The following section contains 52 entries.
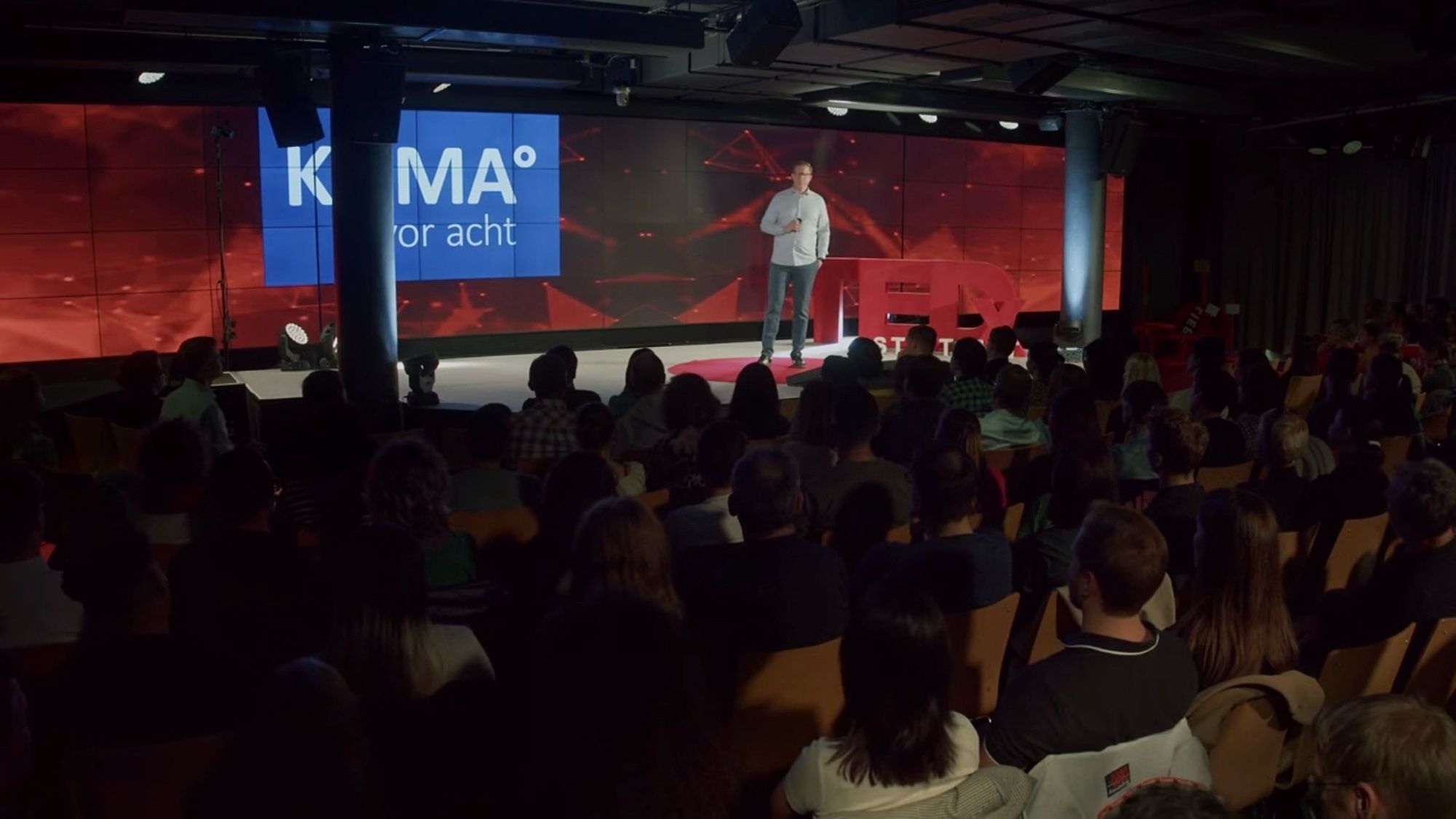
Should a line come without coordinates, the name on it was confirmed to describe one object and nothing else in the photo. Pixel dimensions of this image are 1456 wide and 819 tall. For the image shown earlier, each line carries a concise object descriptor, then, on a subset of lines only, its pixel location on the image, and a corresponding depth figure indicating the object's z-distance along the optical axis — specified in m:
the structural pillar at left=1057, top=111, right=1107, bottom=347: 12.27
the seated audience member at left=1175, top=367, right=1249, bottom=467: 4.86
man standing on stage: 10.02
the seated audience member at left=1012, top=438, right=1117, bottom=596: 3.38
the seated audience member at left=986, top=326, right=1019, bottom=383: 7.03
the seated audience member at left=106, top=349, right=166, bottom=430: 5.61
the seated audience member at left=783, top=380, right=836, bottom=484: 4.14
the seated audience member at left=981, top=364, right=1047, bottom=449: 5.14
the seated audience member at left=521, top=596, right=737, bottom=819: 1.61
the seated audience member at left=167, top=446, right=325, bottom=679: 2.91
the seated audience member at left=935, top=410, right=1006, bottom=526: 4.19
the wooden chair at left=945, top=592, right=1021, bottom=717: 2.94
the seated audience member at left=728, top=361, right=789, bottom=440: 5.10
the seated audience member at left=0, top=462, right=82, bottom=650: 2.92
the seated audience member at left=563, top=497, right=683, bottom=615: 2.53
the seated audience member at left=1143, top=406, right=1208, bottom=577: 3.69
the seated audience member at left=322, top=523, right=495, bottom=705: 2.25
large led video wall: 9.78
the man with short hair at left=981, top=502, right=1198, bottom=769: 2.15
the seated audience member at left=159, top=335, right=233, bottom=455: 5.39
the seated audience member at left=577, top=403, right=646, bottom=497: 4.31
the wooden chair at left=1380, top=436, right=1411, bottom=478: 5.28
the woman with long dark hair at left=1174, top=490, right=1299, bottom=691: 2.67
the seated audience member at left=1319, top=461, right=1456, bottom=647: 3.03
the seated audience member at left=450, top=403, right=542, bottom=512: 4.04
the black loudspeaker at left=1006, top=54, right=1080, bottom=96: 9.28
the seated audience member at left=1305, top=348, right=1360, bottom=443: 5.56
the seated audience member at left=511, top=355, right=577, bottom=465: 4.96
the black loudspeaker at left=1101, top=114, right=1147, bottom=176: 11.98
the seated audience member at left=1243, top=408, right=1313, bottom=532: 4.09
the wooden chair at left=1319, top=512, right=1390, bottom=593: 3.76
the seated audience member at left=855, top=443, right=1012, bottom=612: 3.14
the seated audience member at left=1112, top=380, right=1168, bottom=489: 4.61
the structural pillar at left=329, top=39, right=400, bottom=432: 7.87
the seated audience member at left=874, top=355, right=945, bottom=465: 5.11
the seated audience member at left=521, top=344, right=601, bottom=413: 5.71
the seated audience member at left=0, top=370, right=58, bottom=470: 4.97
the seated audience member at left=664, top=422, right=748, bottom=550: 3.48
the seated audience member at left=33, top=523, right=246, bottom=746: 2.23
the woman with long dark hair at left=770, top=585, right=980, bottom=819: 1.86
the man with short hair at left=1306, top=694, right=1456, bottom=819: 1.55
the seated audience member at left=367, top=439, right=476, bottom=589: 3.10
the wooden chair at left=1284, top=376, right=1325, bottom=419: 7.05
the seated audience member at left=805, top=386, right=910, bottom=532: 3.96
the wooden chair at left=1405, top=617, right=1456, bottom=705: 2.78
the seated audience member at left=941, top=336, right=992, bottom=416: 5.87
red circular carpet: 9.96
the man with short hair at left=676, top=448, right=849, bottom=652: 2.91
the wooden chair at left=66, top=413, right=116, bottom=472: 5.75
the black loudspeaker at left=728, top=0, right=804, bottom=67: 7.55
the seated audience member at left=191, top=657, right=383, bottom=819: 1.62
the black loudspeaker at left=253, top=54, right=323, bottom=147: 8.12
